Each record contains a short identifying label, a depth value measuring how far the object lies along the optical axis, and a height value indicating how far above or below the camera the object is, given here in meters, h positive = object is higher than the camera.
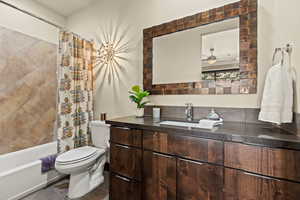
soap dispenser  1.44 -0.15
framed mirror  1.39 +0.49
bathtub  1.60 -0.85
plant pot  1.88 -0.15
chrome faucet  1.60 -0.12
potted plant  1.85 +0.00
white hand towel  1.05 +0.02
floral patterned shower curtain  2.03 +0.12
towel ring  1.17 +0.37
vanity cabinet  0.86 -0.47
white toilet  1.66 -0.71
